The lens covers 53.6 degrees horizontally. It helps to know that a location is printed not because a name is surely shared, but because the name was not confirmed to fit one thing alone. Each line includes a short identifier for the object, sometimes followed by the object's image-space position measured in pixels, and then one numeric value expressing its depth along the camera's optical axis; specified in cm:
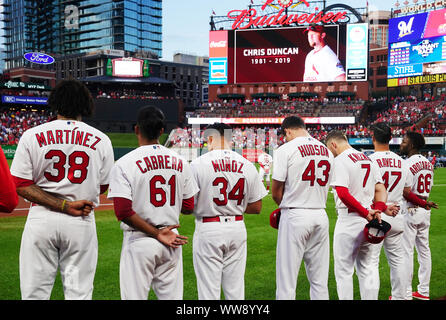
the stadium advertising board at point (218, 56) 5859
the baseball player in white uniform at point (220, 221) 425
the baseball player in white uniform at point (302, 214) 469
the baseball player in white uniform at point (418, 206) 603
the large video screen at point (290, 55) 5356
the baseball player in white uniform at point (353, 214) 496
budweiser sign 5544
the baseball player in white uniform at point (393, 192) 539
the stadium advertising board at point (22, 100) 5927
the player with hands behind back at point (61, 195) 353
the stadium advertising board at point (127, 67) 7381
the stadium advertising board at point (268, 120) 5310
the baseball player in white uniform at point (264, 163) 1951
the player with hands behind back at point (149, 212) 362
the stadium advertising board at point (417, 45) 4766
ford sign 6794
